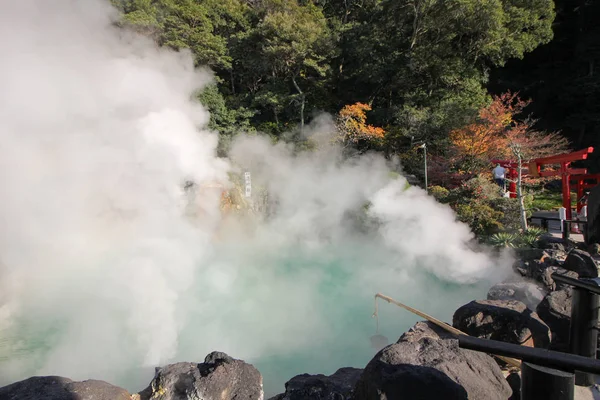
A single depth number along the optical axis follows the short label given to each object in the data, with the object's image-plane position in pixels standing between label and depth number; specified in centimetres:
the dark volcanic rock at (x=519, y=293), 526
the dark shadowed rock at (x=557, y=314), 434
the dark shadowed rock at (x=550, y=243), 784
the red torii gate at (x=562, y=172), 984
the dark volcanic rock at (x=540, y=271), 581
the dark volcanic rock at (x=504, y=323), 401
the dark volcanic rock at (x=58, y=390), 309
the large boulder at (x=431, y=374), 257
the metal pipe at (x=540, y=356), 161
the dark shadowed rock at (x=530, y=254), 699
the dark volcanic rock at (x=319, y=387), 329
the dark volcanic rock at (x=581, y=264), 564
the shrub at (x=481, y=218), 949
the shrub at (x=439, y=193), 1115
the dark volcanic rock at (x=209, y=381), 340
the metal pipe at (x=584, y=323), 309
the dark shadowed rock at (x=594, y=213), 604
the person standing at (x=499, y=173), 1050
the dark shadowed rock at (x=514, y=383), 320
